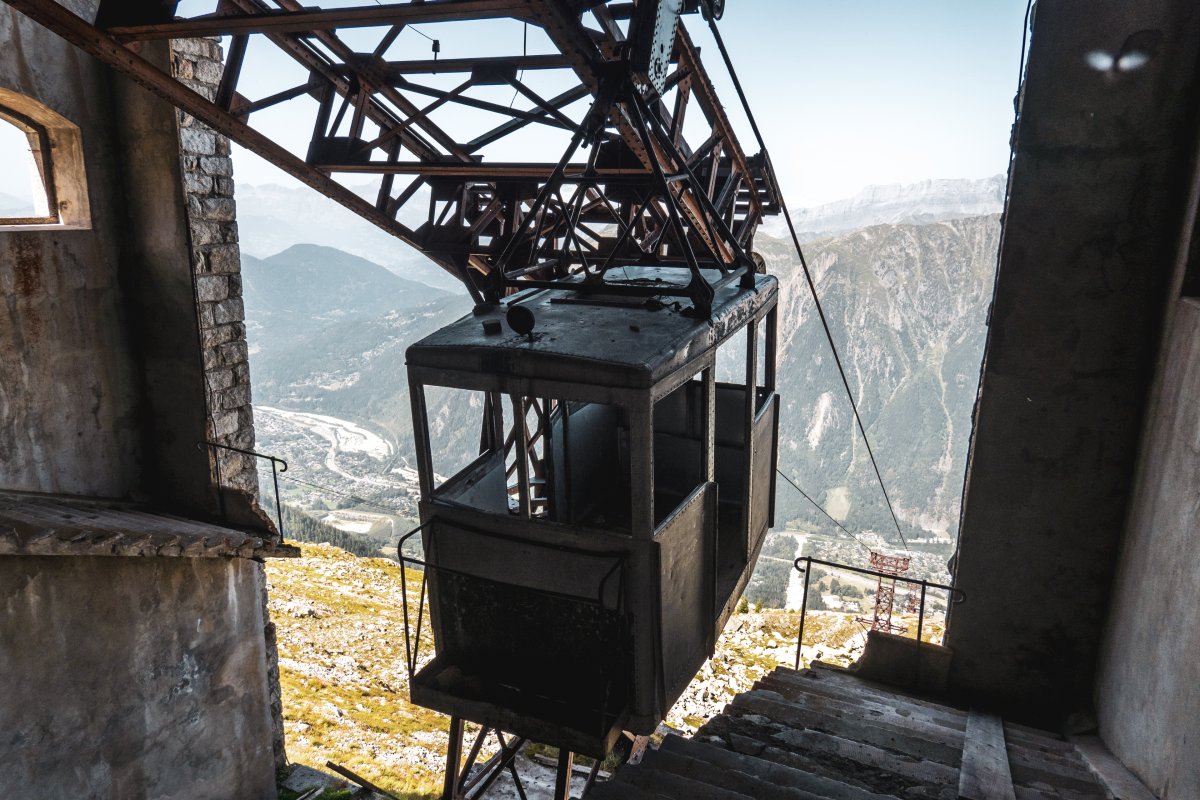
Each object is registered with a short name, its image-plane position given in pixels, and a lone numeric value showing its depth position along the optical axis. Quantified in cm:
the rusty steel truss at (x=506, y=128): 486
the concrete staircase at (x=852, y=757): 421
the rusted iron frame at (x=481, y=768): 611
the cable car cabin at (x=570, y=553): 433
